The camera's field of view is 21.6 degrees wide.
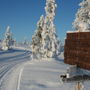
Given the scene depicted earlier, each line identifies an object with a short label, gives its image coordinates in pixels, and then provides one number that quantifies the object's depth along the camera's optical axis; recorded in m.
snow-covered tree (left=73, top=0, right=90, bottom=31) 28.25
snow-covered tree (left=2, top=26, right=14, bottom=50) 111.75
